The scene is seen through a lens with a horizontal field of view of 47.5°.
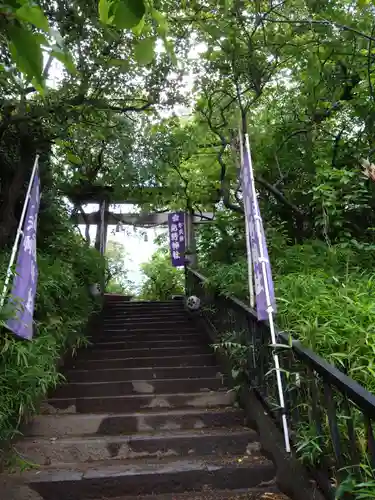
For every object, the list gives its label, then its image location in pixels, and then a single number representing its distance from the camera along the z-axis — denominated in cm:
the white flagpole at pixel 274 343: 305
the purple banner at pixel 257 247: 326
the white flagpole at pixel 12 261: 363
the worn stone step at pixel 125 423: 406
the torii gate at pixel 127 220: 906
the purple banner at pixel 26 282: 351
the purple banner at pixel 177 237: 913
